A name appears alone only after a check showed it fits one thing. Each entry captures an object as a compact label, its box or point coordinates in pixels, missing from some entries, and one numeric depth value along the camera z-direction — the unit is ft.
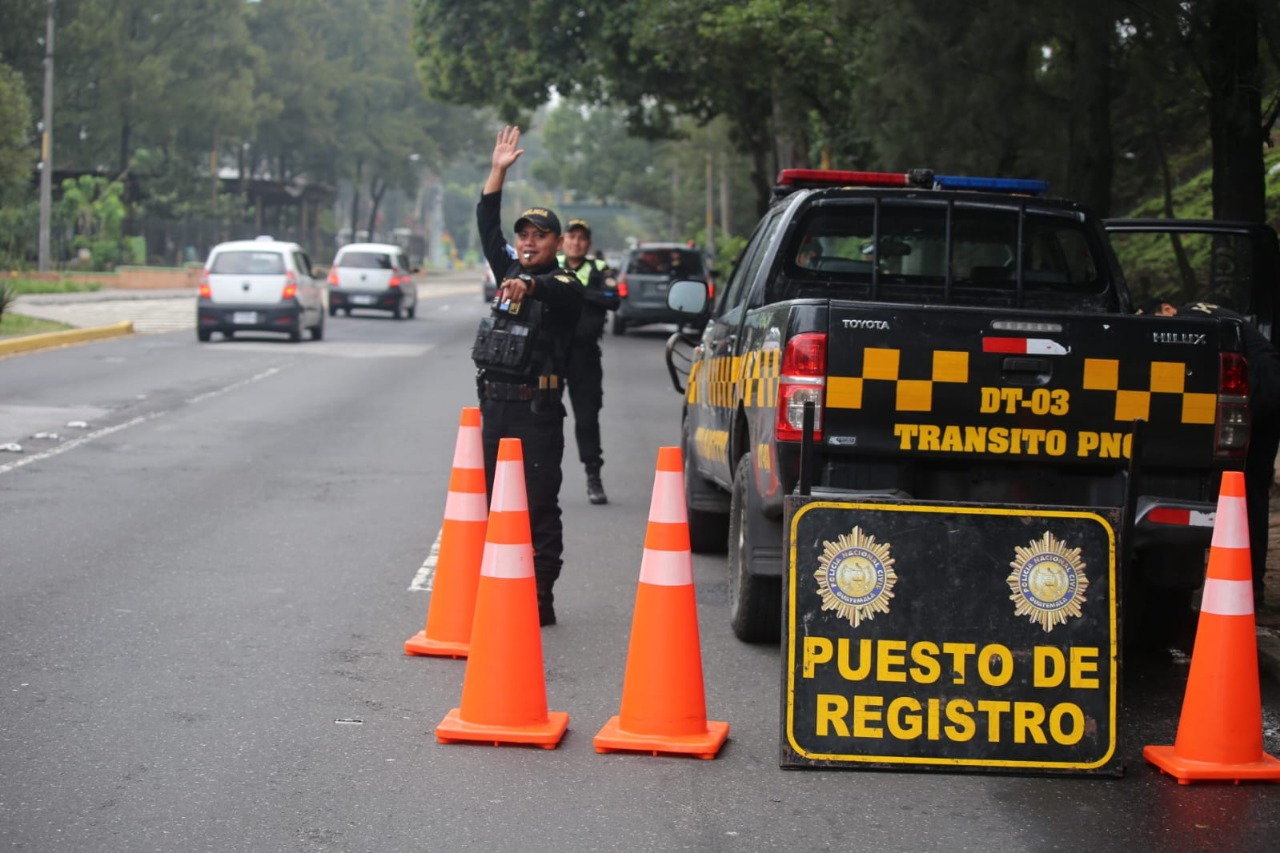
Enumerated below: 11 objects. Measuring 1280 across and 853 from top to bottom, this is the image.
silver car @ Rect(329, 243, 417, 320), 253.85
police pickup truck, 42.57
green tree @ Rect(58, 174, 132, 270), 364.38
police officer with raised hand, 52.08
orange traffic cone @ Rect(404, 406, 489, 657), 48.34
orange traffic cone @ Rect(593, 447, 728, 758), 39.17
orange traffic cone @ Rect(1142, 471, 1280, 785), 37.93
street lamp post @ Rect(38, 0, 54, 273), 274.57
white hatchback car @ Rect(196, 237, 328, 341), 187.32
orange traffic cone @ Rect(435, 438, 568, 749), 39.63
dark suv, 216.54
